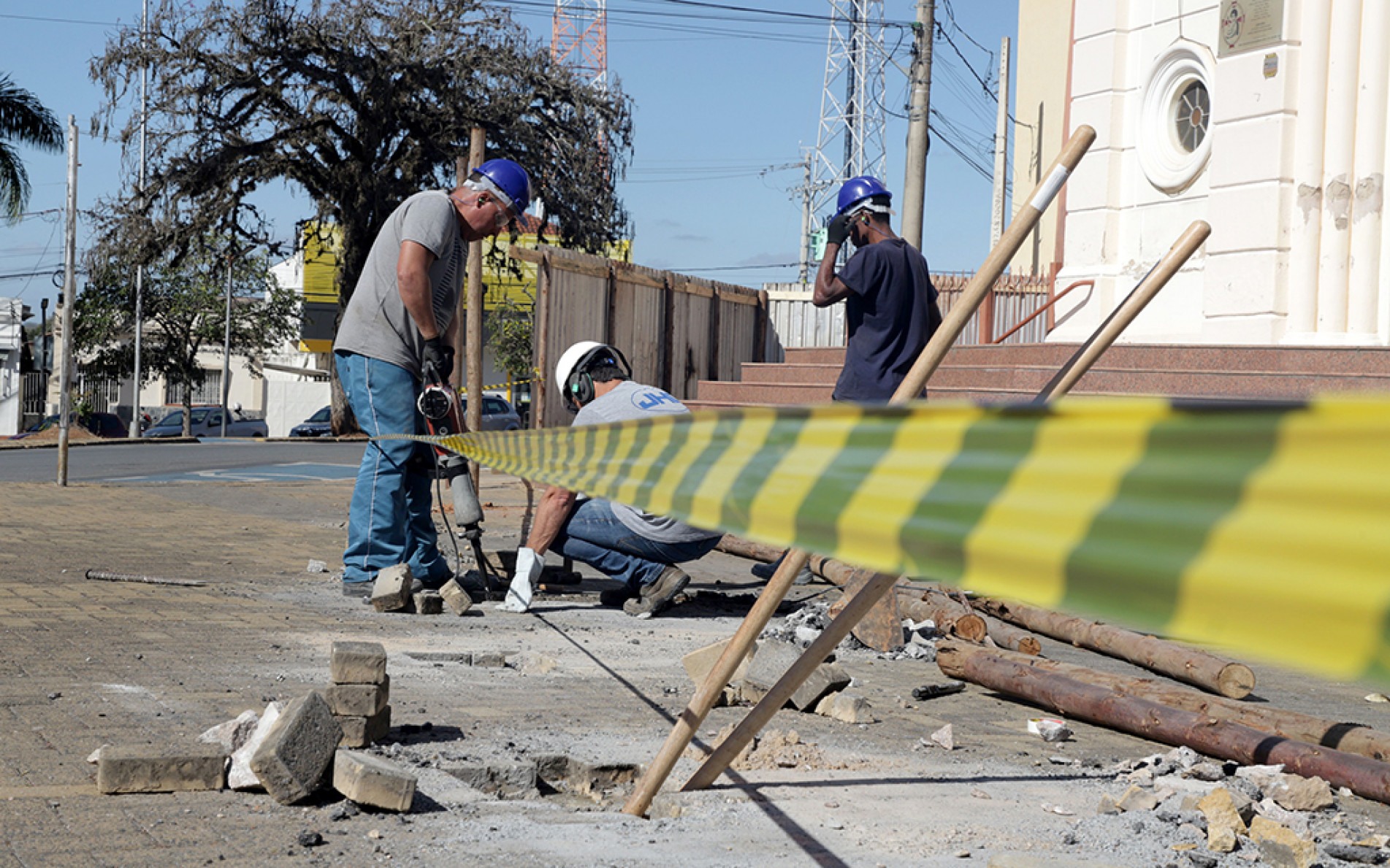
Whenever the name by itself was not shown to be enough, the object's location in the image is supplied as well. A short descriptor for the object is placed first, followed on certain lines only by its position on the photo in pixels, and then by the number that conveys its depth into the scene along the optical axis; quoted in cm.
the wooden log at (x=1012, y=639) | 564
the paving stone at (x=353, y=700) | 341
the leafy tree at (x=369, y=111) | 2800
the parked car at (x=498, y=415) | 3028
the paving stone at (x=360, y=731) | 340
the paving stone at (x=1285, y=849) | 286
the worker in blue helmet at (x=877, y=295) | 627
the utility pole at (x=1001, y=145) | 3059
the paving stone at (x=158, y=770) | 298
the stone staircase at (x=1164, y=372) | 992
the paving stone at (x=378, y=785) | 292
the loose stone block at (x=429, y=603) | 575
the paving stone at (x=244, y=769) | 305
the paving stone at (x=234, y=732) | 329
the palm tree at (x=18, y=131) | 3077
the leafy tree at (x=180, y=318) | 4266
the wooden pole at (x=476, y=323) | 1019
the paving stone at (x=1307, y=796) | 338
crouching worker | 597
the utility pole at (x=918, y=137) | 1678
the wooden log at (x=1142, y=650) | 487
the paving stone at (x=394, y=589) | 573
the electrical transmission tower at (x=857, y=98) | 4553
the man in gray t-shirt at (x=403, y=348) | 605
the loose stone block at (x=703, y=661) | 419
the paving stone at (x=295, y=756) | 296
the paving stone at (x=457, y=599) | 581
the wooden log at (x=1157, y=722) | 355
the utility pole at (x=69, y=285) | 1195
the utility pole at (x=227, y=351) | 4097
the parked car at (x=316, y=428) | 3853
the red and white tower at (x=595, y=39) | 5300
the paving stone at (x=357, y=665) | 340
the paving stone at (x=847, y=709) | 419
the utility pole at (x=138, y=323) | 3712
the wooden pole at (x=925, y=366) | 293
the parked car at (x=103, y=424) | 3766
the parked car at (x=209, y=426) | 4094
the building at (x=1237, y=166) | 1095
